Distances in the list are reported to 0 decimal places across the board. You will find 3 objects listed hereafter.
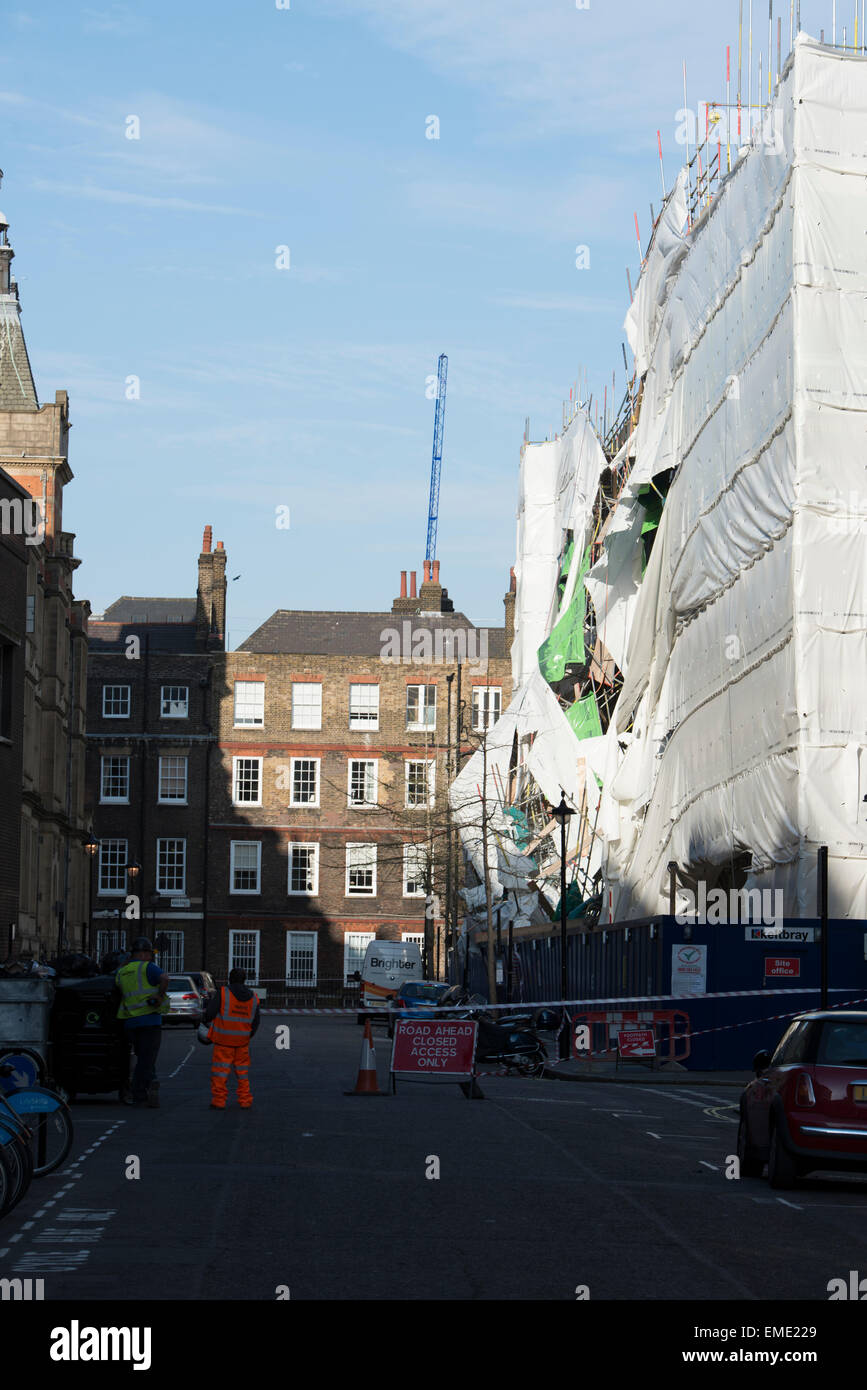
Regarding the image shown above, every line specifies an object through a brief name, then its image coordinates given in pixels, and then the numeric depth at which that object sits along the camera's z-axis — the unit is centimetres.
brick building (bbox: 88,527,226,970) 7488
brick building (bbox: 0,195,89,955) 5391
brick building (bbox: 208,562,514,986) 7550
